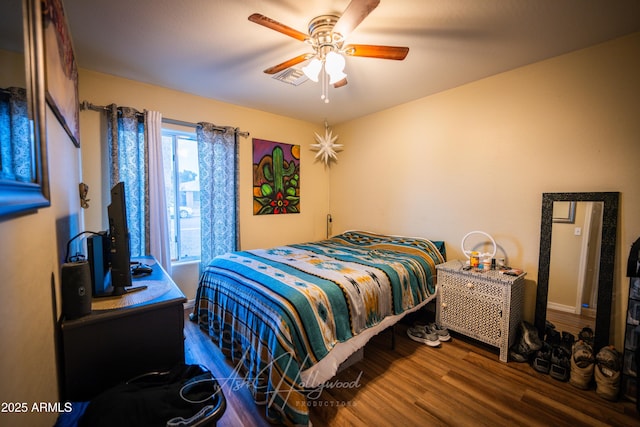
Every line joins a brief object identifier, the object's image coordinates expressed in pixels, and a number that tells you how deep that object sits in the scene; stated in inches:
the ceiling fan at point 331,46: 56.5
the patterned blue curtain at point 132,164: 96.6
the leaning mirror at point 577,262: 75.0
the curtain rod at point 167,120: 92.4
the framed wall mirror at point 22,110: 21.5
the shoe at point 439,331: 92.8
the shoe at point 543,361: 75.4
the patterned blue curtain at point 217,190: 118.6
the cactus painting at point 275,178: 138.0
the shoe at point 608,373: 64.7
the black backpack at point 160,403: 32.2
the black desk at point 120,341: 39.2
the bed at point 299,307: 57.1
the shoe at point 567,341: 78.6
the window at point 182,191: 116.3
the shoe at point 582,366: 68.7
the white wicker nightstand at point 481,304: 81.0
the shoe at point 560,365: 72.4
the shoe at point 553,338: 80.8
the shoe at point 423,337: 90.0
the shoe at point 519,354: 80.2
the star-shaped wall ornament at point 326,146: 154.7
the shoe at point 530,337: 79.7
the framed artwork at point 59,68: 39.7
